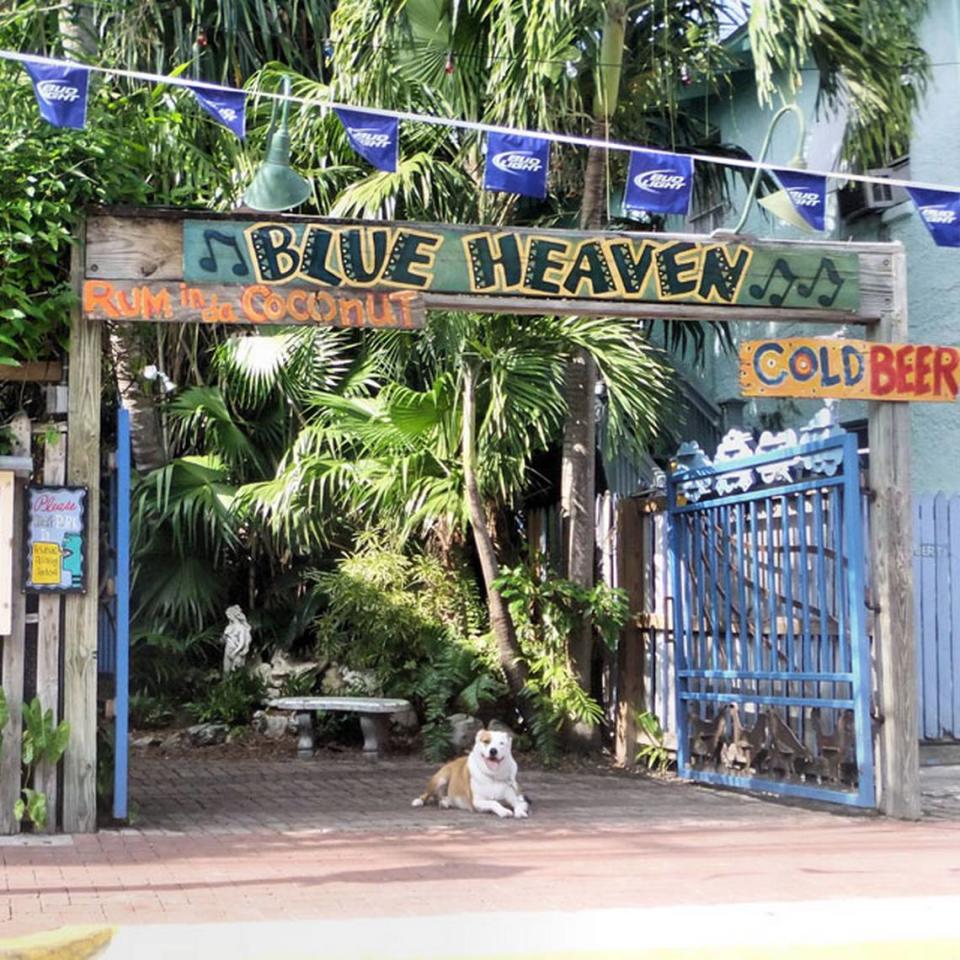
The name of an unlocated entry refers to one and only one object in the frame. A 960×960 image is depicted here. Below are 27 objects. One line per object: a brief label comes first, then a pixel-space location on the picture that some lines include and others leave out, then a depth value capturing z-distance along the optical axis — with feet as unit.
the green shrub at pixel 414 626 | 44.01
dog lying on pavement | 32.50
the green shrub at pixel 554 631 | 41.91
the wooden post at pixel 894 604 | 32.71
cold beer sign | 32.91
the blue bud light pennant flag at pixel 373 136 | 30.35
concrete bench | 43.34
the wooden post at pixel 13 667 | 28.91
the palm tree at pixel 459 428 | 40.27
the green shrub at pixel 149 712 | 47.55
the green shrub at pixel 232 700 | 47.67
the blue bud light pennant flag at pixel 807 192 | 32.01
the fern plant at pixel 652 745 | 41.52
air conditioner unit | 51.72
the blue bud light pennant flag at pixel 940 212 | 32.37
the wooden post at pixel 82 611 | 29.45
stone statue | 48.44
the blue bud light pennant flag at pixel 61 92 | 27.71
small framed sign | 29.43
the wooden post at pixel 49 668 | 29.25
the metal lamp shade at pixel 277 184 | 30.48
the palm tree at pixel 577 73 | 35.58
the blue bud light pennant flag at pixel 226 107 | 28.84
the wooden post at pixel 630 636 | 42.83
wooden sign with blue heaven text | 31.07
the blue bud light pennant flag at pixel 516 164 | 31.04
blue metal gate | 33.63
